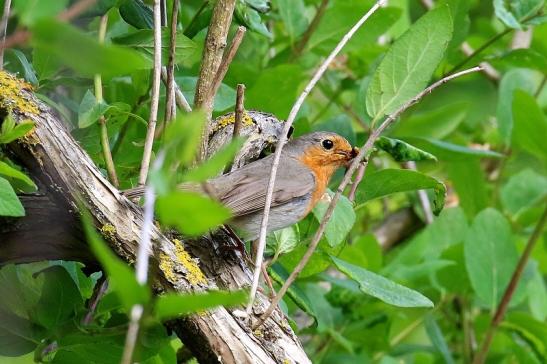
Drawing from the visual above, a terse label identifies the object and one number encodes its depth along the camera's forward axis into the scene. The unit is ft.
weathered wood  14.38
